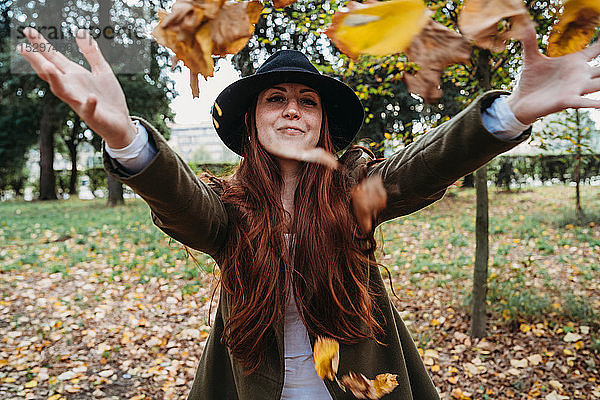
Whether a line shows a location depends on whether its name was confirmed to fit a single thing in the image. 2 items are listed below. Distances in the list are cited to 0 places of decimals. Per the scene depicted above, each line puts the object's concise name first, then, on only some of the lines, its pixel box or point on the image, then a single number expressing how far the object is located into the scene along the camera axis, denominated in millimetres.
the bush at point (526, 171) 12555
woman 1473
